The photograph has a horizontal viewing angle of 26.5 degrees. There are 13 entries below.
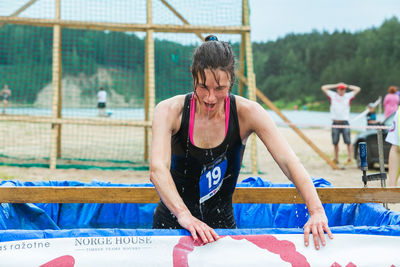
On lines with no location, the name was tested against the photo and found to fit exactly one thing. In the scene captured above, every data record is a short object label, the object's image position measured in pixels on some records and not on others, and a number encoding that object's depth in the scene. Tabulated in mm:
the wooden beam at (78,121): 15459
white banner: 4109
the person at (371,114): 23577
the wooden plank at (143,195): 5491
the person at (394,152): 9964
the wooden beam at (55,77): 15699
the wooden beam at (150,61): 15742
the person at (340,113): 18867
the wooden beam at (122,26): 15869
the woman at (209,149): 4059
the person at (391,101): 23280
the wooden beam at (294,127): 16944
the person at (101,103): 32530
